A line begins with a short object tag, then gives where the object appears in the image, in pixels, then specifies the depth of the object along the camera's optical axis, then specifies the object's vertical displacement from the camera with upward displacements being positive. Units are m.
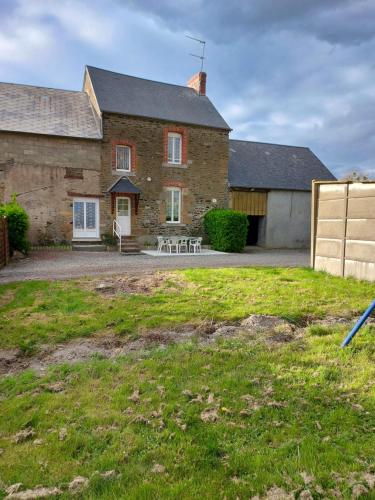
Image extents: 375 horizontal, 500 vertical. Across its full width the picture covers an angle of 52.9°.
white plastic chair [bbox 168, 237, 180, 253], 17.36 -1.00
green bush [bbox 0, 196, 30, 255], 13.17 -0.26
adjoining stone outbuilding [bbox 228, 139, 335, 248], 21.84 +1.72
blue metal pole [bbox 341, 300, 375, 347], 4.64 -1.34
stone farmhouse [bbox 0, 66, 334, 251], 17.20 +2.72
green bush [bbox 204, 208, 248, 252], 18.34 -0.37
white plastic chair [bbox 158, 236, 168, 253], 17.35 -1.00
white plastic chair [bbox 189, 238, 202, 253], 17.48 -1.07
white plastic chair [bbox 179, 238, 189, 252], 17.47 -1.03
